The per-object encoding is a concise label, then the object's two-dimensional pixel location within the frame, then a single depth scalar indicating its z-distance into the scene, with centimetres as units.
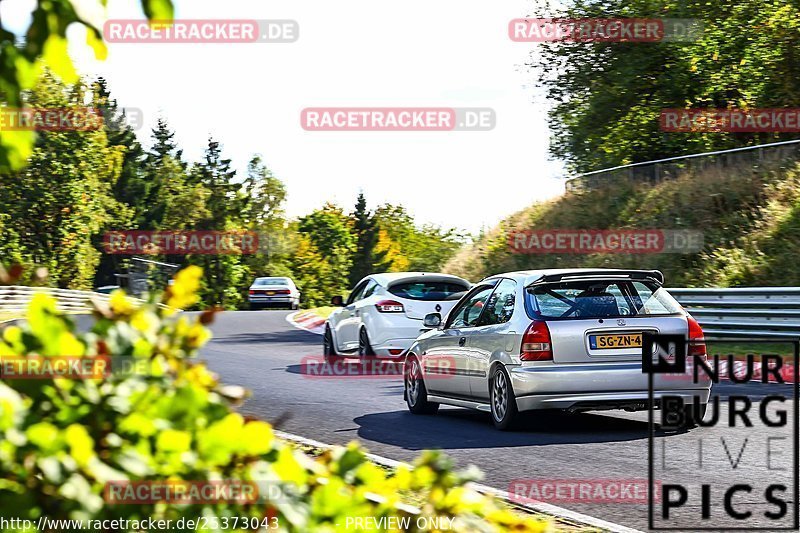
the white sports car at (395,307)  1923
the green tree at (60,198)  6756
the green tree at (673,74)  3828
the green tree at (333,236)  12975
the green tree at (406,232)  15112
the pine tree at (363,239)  12525
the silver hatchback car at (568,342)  1091
